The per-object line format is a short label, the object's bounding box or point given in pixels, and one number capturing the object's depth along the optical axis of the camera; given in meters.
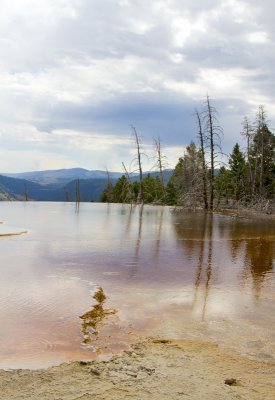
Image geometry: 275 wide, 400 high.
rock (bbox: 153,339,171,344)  5.34
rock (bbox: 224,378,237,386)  4.12
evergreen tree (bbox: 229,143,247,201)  47.76
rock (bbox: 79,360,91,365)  4.57
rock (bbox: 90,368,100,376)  4.25
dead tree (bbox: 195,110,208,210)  35.16
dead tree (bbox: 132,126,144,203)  42.48
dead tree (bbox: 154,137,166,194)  48.94
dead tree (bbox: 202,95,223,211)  34.75
